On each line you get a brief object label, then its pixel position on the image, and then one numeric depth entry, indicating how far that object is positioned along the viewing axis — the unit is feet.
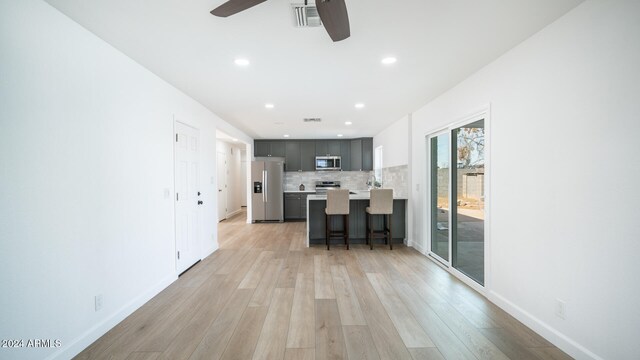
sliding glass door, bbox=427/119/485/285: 9.81
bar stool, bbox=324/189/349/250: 14.40
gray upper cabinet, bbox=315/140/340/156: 25.03
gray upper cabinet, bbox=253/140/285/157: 24.88
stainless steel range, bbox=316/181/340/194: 25.40
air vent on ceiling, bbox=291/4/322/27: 5.53
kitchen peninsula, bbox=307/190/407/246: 16.05
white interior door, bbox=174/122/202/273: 10.96
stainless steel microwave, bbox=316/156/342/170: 24.70
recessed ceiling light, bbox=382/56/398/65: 8.11
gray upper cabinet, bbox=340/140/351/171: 25.03
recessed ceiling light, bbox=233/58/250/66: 8.10
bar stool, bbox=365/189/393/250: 14.39
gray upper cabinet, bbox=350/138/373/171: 24.72
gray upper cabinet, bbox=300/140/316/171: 25.05
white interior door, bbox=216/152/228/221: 24.63
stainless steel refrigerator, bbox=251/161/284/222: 23.61
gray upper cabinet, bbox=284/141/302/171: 25.04
